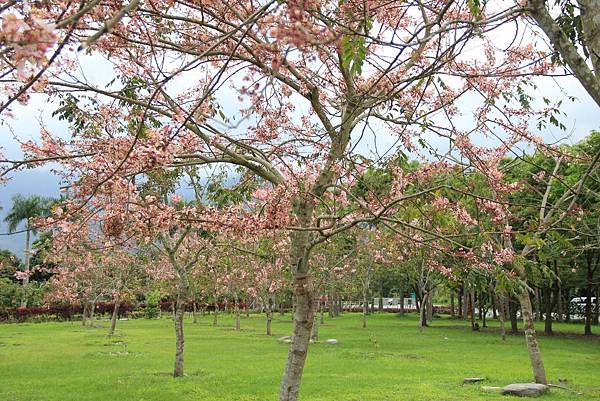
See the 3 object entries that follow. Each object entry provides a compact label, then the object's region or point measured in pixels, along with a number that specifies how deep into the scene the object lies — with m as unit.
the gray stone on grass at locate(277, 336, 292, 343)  19.88
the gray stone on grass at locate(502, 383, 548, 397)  9.55
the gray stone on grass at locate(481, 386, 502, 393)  10.08
